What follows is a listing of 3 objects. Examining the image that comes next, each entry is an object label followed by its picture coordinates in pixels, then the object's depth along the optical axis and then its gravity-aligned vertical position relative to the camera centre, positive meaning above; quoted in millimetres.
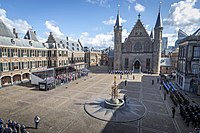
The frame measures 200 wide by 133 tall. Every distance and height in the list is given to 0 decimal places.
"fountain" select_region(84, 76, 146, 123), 14180 -6210
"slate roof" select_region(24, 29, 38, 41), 43700 +9369
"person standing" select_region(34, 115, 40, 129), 11699 -5575
